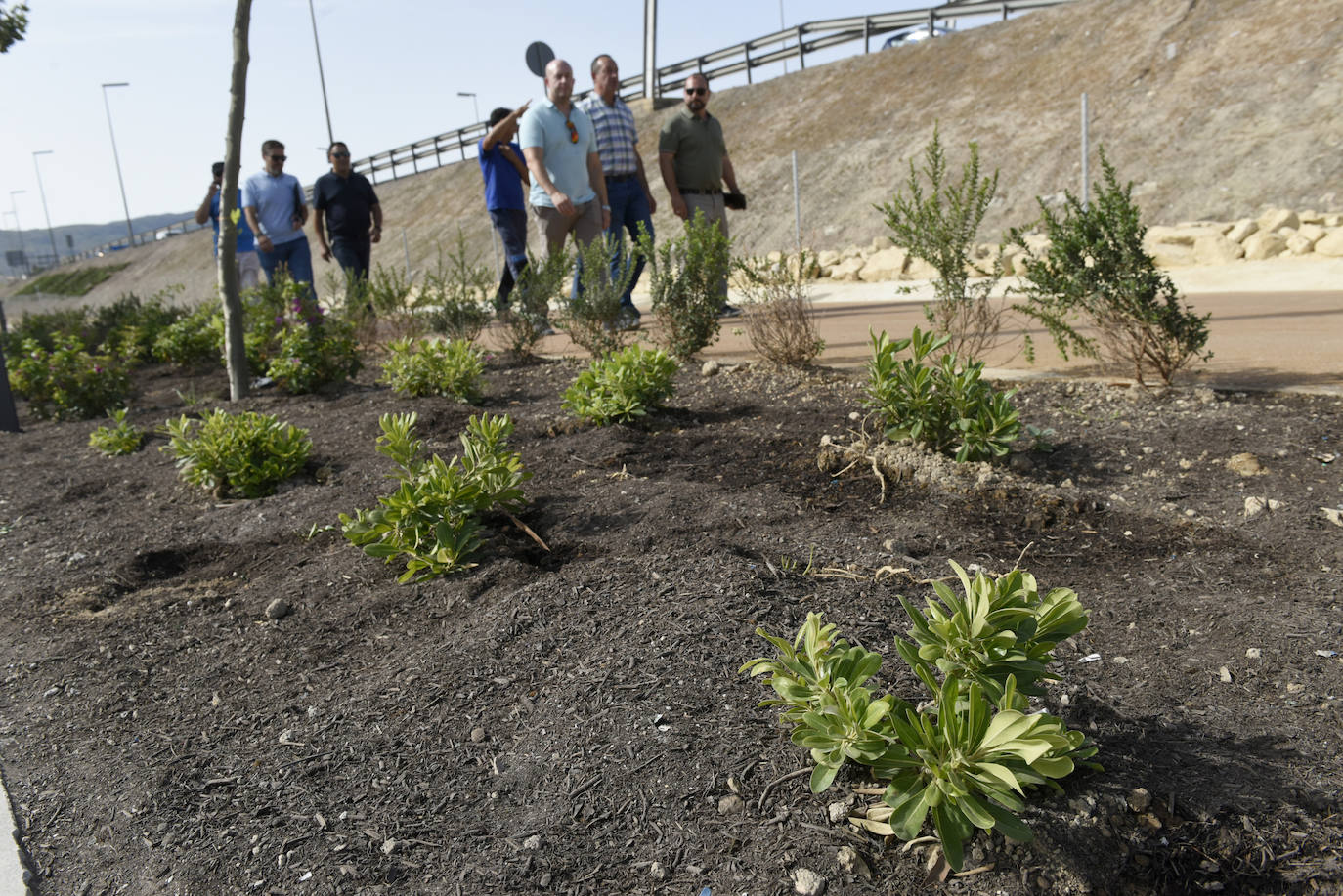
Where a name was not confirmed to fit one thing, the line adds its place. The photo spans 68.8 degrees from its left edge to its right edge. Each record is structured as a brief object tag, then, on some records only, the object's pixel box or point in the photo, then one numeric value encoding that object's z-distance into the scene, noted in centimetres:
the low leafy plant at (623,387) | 470
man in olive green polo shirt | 830
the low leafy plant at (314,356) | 655
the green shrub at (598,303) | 621
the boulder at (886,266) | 1363
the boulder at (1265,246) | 1077
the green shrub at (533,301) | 676
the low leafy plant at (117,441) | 557
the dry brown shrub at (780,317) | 548
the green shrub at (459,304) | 749
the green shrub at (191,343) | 910
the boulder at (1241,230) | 1102
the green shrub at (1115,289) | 430
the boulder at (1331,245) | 1019
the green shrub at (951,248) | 463
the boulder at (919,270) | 1327
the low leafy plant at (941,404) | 354
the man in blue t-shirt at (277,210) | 882
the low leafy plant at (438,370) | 570
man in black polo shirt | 873
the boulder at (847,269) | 1421
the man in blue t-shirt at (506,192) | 759
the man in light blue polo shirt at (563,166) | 680
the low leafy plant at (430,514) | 303
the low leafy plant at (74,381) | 710
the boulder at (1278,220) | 1116
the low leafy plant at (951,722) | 159
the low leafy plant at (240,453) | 434
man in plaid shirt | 752
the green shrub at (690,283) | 593
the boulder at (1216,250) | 1099
